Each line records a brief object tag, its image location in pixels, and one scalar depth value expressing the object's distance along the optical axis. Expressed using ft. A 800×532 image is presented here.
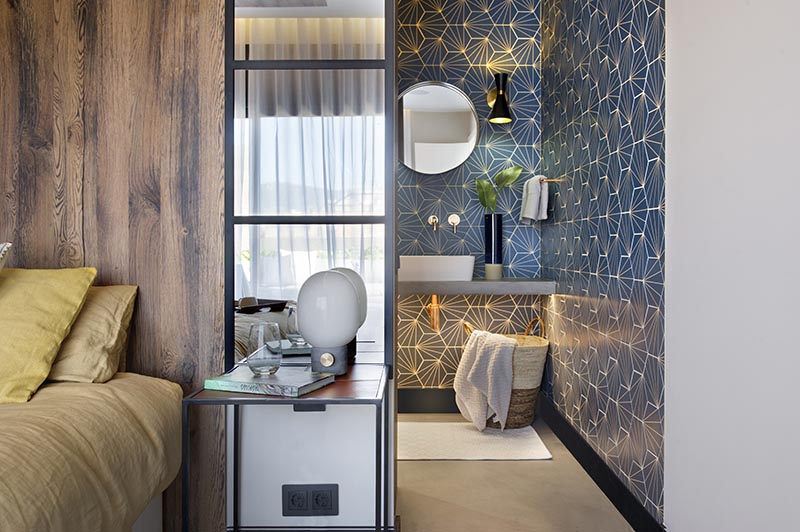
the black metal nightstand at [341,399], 5.25
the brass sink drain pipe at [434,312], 12.66
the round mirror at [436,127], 12.94
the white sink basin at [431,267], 11.60
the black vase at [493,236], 12.62
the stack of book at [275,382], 5.33
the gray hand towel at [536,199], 12.15
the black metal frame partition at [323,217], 6.61
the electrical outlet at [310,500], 6.60
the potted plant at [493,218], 12.33
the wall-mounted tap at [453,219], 12.76
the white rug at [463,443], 10.39
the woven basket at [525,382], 11.65
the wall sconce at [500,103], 12.60
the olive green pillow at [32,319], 5.07
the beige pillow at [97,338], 5.56
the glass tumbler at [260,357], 5.73
